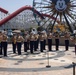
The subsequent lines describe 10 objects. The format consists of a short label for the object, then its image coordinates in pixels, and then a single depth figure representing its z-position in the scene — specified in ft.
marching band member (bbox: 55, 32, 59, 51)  34.58
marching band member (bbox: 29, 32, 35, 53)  29.91
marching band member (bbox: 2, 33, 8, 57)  27.71
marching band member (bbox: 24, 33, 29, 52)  30.64
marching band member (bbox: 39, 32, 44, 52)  31.39
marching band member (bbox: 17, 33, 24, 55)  28.76
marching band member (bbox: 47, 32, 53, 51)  33.51
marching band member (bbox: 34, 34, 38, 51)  30.45
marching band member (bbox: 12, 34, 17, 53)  28.99
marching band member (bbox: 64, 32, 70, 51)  33.86
